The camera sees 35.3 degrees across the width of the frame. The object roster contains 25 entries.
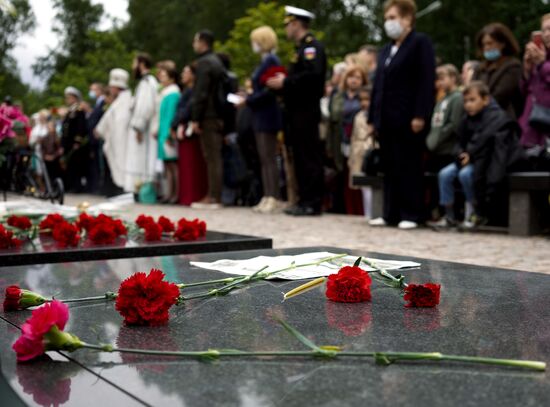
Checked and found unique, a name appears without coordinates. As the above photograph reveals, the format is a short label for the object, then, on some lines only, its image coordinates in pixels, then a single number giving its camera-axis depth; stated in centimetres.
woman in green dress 1354
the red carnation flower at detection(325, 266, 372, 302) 229
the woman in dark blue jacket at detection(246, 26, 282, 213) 1095
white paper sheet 272
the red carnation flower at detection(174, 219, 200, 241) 438
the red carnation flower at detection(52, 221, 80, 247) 404
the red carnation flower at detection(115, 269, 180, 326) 192
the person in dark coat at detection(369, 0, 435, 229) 841
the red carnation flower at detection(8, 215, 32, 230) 464
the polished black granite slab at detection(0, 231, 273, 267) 378
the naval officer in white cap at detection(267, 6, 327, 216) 1005
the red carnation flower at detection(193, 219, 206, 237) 446
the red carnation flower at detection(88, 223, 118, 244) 416
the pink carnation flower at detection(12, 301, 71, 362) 161
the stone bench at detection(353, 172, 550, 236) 781
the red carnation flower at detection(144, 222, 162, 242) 438
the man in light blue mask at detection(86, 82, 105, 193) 1678
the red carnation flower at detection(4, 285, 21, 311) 217
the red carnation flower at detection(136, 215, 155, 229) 452
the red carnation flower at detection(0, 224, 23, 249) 396
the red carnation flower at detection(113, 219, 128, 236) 441
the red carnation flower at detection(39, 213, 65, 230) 459
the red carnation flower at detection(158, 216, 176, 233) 461
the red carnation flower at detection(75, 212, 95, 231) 452
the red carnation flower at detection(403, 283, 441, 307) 221
